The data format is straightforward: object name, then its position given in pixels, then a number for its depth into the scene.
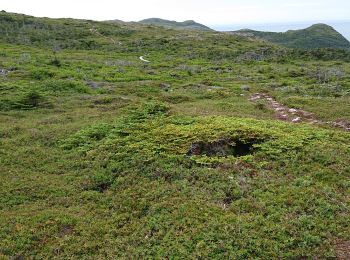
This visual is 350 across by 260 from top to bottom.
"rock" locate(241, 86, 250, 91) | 45.53
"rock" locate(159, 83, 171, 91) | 46.19
